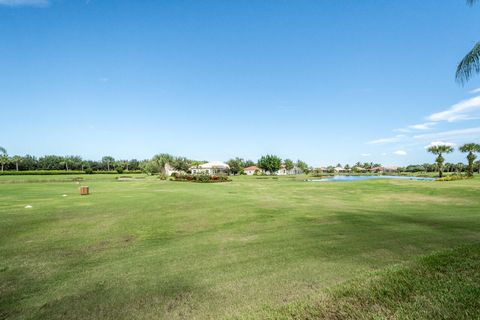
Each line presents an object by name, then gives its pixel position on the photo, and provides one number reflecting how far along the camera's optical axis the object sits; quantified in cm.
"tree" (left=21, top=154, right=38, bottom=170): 10995
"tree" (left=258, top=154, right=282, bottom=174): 11269
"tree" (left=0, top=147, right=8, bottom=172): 9915
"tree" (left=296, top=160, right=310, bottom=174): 15151
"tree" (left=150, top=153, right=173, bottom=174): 8757
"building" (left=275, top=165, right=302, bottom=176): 13725
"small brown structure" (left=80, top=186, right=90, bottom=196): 2089
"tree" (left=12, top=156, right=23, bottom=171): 10392
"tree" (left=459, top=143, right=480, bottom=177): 5043
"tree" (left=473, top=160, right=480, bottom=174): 7138
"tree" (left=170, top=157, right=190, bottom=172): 8681
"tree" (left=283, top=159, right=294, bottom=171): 14450
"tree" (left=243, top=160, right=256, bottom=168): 16238
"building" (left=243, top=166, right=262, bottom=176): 13073
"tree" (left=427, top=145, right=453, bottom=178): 5628
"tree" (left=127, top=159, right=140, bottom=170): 13642
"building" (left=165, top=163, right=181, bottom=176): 8715
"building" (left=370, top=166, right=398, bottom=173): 16542
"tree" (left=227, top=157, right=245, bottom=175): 11812
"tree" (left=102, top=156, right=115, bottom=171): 13395
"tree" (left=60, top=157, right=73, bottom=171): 12033
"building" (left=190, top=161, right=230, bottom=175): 11244
